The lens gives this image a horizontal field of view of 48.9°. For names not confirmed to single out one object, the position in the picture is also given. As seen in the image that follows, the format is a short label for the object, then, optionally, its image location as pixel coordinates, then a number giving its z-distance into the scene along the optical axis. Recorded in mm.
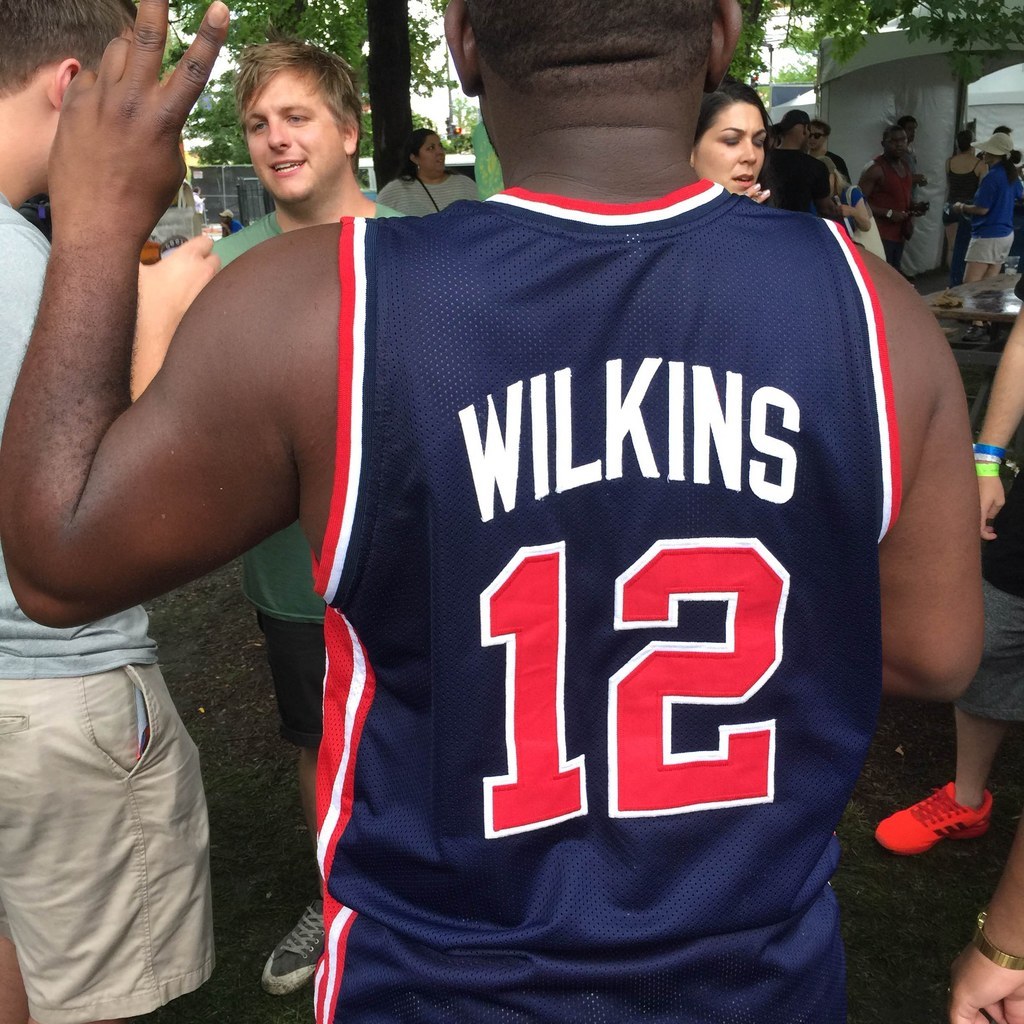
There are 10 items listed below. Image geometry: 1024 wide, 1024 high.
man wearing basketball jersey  1065
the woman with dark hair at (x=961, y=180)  14086
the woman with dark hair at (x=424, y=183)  8344
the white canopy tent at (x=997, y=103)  19031
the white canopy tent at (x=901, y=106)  16281
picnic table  7166
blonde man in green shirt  3090
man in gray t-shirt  1956
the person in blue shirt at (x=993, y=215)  12789
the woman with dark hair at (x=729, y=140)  4086
